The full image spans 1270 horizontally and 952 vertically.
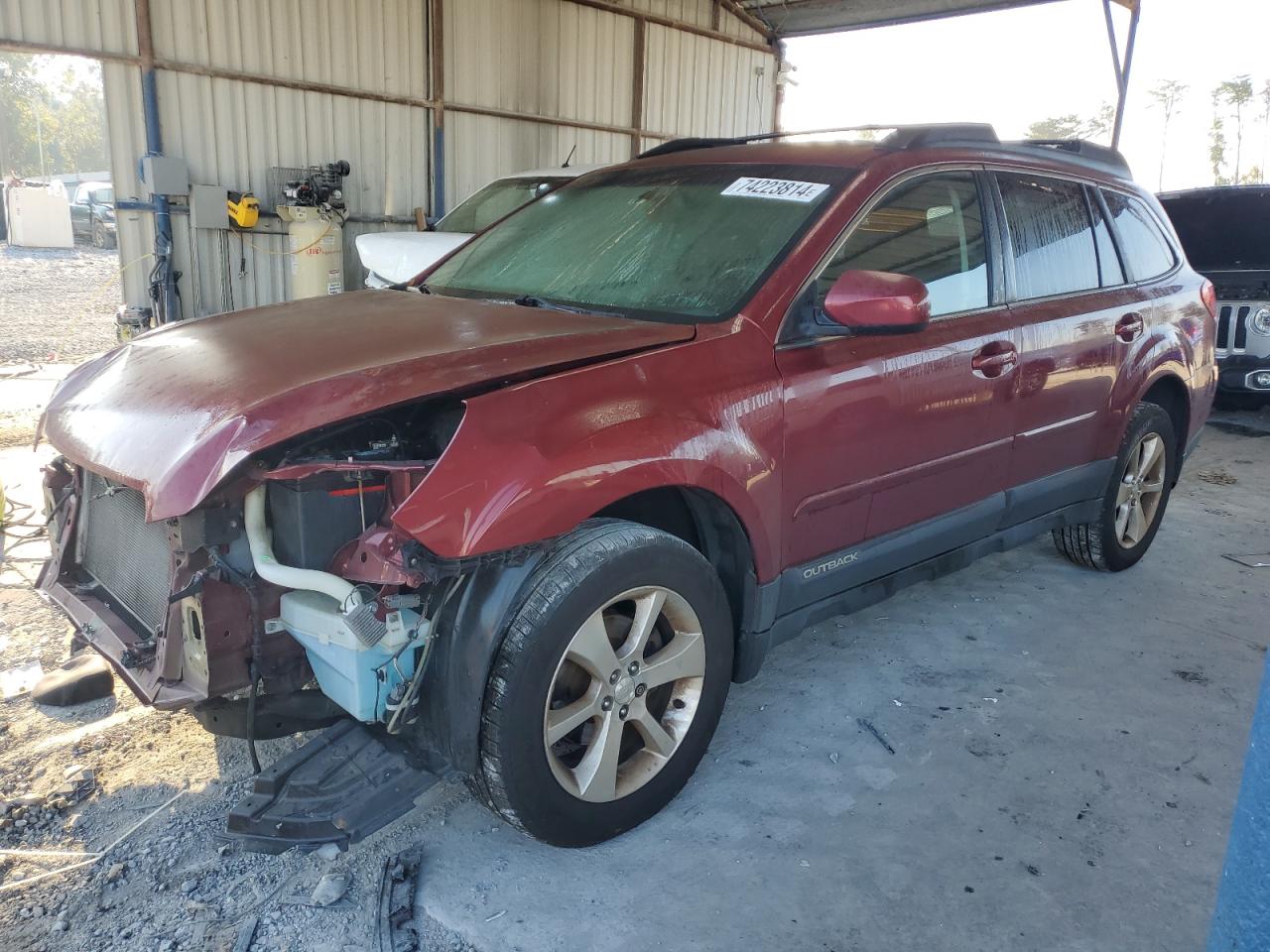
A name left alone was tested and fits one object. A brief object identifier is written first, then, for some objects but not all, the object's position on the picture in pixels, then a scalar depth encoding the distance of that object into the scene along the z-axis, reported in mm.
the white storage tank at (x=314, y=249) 9180
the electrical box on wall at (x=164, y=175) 8258
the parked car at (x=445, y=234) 7379
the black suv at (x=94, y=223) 24719
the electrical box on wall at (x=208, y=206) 8648
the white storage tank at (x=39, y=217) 22797
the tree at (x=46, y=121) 47562
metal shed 8398
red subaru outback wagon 2039
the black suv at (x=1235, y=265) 7746
